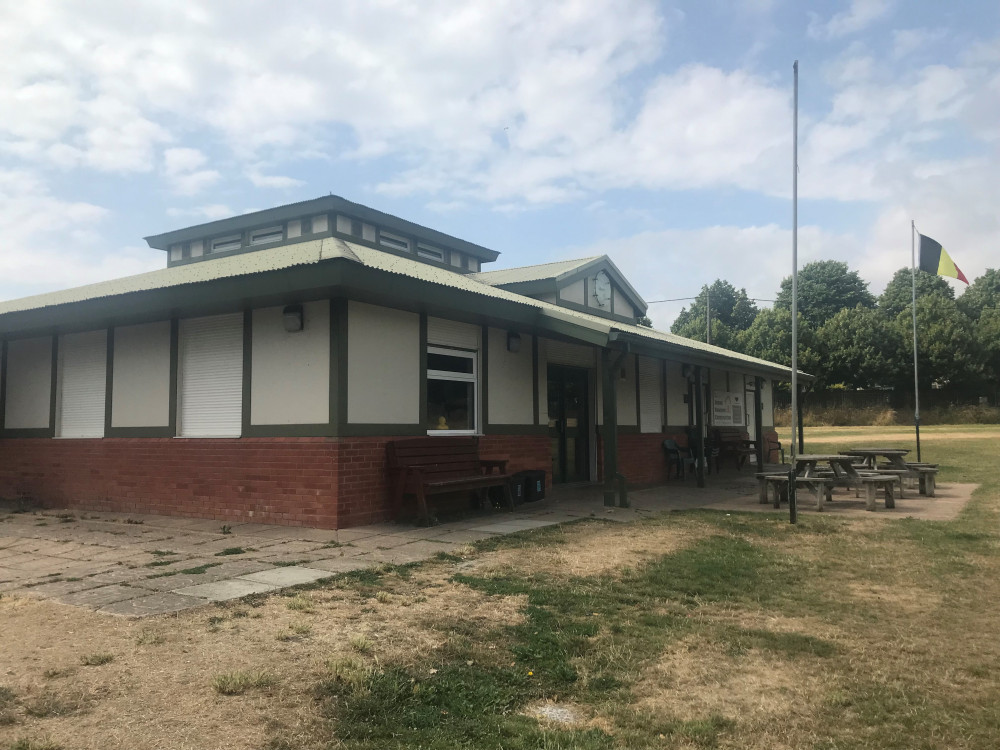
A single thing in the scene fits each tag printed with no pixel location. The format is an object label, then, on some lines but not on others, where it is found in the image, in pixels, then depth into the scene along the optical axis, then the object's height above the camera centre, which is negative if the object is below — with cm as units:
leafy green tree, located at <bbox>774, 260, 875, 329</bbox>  6266 +1095
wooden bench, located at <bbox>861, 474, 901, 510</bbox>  1026 -92
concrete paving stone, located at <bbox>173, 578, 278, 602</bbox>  495 -112
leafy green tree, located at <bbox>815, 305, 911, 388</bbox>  4572 +429
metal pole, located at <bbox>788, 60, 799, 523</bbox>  919 +287
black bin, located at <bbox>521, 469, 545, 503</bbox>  1086 -91
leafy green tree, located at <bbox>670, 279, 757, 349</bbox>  6706 +1033
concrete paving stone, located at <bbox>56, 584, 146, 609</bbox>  478 -112
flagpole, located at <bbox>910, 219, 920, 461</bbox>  1936 +449
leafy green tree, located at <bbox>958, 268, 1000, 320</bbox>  5941 +1033
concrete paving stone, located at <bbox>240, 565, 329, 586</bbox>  541 -113
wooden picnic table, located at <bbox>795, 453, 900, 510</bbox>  1029 -83
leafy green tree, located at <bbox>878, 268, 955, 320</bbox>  6123 +1089
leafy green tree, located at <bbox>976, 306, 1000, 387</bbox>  4562 +448
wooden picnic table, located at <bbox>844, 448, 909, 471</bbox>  1398 -68
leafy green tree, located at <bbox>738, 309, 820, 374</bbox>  4584 +515
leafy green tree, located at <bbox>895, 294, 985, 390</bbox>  4428 +397
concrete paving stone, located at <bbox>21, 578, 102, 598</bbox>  508 -112
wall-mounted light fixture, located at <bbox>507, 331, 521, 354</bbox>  1112 +123
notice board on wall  1972 +33
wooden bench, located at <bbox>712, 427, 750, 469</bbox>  1830 -55
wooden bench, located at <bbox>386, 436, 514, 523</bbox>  849 -55
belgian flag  1908 +410
